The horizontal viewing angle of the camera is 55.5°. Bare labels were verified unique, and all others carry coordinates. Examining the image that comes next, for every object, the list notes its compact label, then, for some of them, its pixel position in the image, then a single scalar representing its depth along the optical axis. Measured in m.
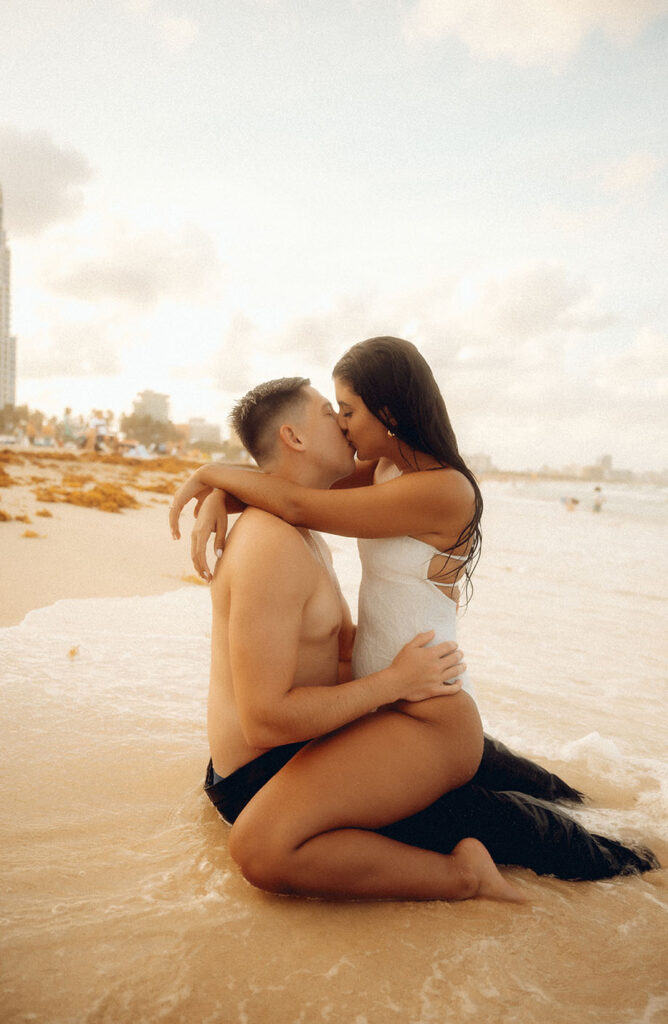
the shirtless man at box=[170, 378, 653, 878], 2.07
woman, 2.09
